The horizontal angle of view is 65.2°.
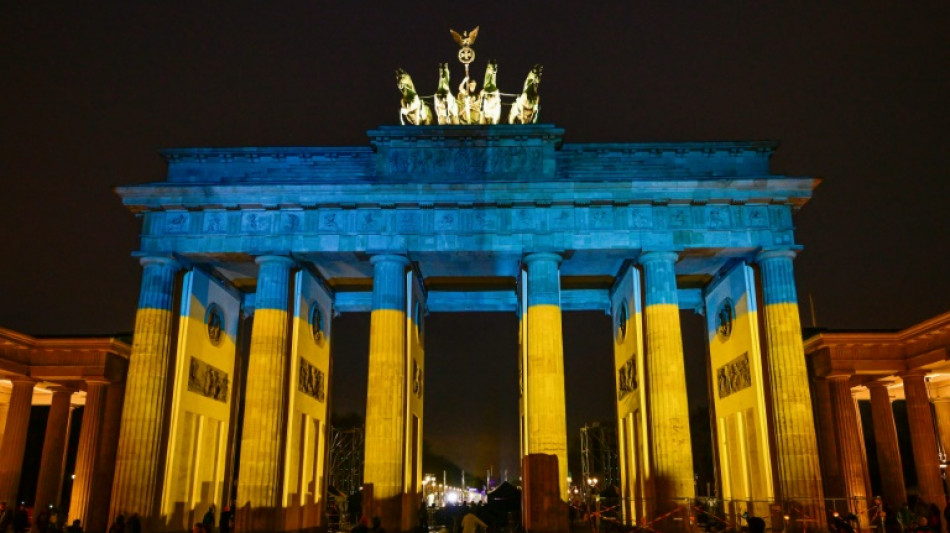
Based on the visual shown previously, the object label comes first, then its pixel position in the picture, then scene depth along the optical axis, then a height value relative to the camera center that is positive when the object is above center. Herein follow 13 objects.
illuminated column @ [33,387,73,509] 34.75 +1.03
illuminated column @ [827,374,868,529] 34.84 +1.59
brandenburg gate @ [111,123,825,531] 28.58 +8.11
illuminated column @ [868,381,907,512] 34.62 +1.13
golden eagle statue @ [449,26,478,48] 34.09 +19.33
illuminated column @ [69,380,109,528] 35.03 +1.66
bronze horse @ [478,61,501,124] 32.66 +15.94
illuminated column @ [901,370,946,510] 33.38 +1.51
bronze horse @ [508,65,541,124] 32.44 +15.73
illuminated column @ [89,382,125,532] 29.92 -0.08
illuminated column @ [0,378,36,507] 34.50 +1.57
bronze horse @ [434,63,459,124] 32.75 +15.76
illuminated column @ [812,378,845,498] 30.56 +1.38
